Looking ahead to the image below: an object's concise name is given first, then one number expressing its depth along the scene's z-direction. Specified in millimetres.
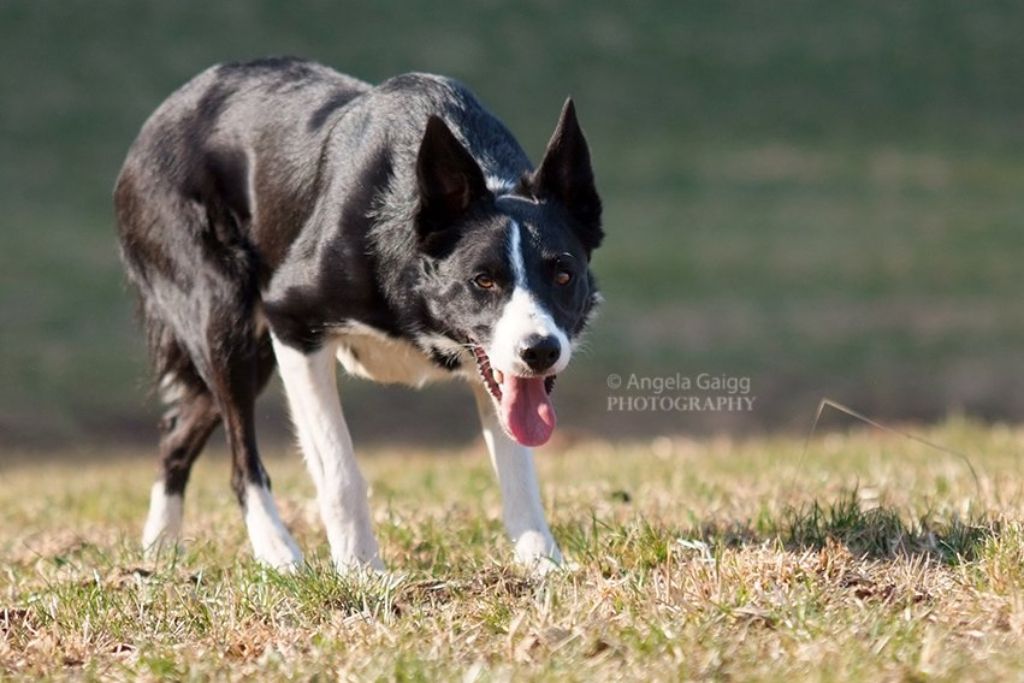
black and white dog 11469
